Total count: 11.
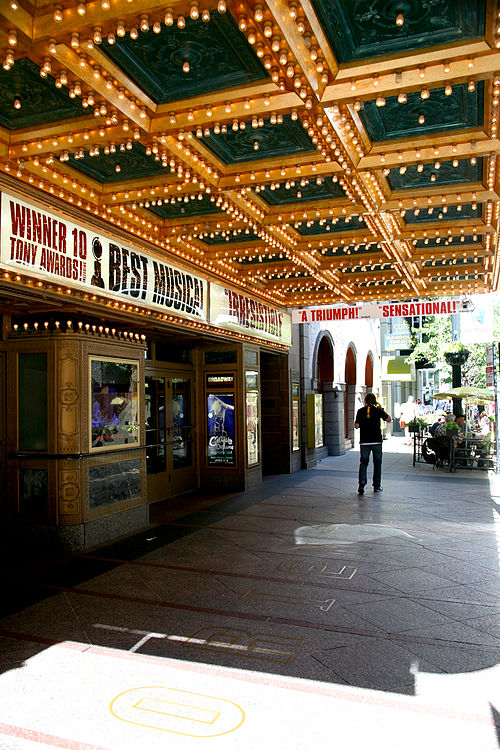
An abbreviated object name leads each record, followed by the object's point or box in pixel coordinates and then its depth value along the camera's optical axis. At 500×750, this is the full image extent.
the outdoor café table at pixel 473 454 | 14.33
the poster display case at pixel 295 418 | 14.25
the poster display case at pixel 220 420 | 11.34
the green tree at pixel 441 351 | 23.77
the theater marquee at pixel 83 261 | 5.34
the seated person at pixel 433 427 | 16.01
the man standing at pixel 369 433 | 10.90
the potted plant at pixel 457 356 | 17.75
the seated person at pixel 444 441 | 14.39
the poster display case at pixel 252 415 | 11.62
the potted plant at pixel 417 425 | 16.41
